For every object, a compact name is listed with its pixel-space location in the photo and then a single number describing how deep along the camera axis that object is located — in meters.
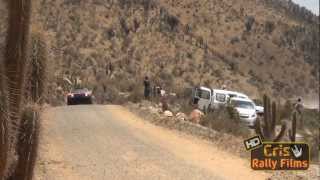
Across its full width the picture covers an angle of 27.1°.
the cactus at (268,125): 24.42
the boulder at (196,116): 29.57
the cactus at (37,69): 11.32
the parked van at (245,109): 35.94
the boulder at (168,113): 29.93
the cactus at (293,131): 26.02
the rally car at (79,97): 43.06
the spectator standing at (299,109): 39.12
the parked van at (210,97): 37.38
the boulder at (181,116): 28.84
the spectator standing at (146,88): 40.16
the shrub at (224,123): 27.70
